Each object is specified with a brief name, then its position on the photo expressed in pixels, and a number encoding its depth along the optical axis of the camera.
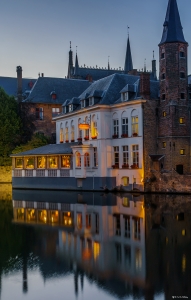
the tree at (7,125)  60.19
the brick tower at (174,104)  40.81
